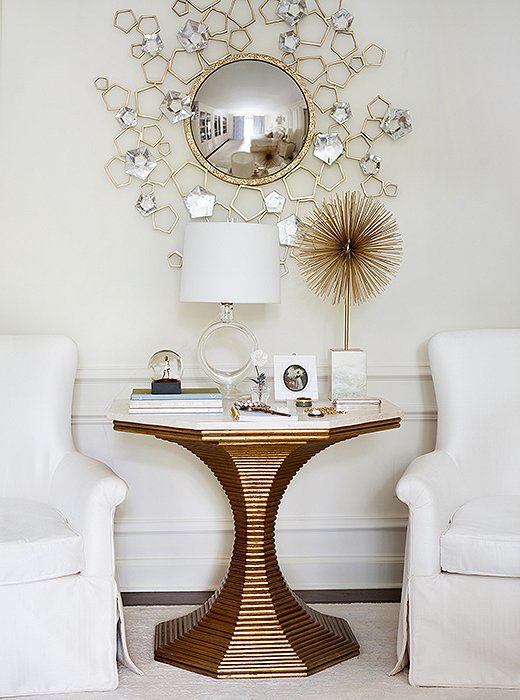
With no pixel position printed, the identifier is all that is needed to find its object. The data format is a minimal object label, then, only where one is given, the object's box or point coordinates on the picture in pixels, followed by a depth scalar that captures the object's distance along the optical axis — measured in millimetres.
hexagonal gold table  2494
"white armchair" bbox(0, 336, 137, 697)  2379
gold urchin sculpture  2900
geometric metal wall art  3160
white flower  2828
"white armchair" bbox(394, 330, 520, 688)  2443
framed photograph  2830
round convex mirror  3127
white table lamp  2711
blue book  2641
